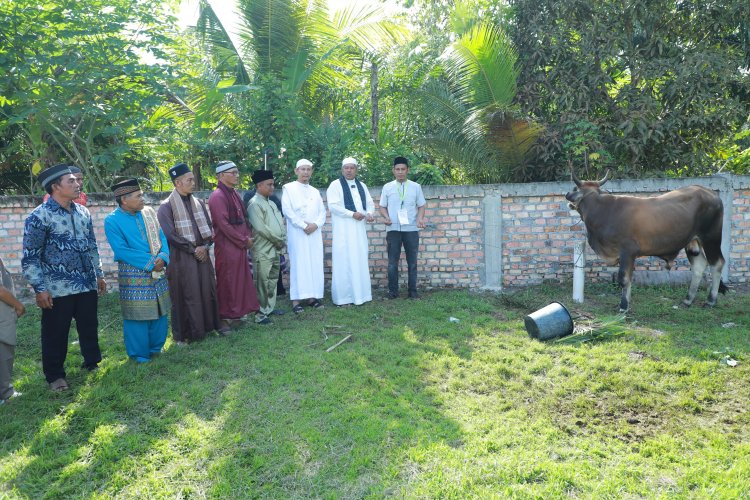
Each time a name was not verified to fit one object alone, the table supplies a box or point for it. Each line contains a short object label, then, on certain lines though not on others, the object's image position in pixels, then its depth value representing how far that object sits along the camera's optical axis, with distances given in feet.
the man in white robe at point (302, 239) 21.20
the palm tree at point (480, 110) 25.18
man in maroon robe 18.71
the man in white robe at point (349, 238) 21.95
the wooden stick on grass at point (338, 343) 16.62
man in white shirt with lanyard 22.39
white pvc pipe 21.09
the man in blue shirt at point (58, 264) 13.67
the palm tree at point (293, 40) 28.32
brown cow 19.17
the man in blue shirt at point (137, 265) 15.37
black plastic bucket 16.70
